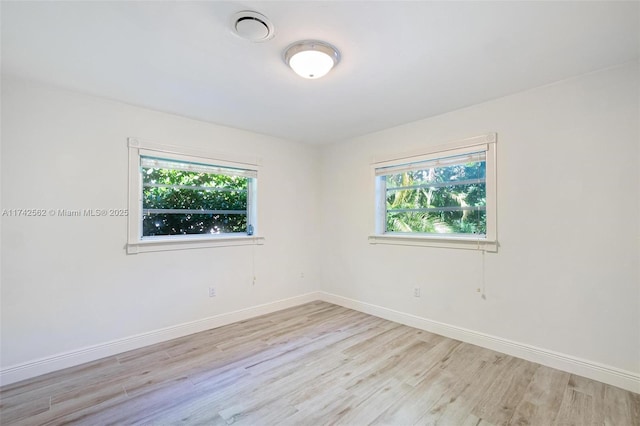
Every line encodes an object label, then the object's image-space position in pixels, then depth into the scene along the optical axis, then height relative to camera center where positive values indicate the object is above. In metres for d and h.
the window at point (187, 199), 3.00 +0.21
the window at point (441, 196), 2.92 +0.24
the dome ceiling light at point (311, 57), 1.92 +1.12
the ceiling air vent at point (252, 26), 1.65 +1.16
